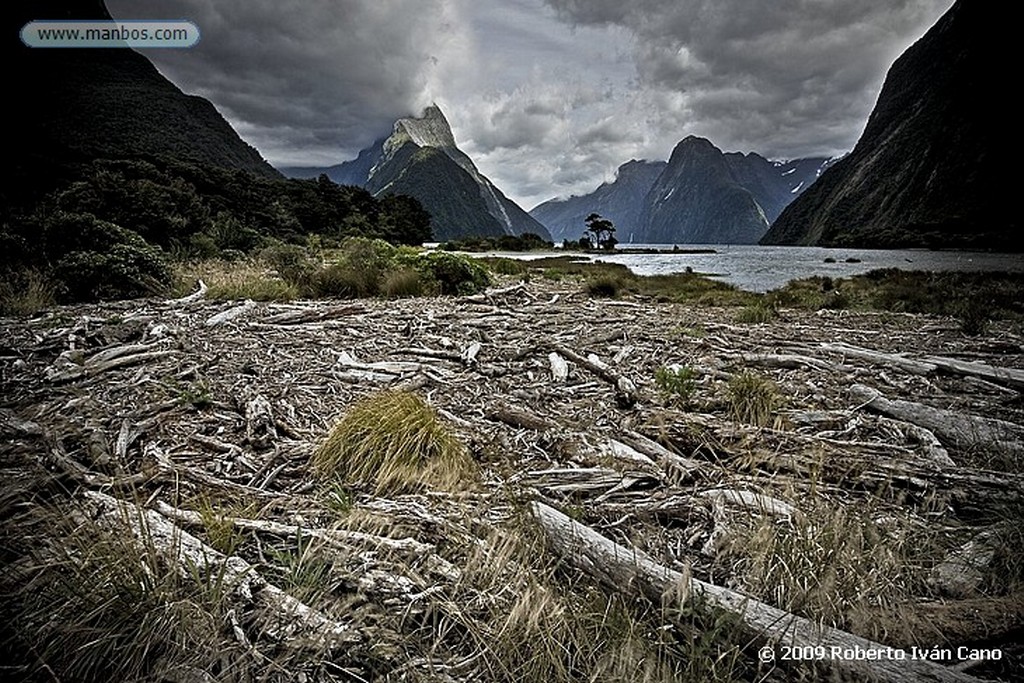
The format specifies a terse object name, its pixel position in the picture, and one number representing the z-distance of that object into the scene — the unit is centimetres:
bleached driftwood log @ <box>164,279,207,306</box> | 755
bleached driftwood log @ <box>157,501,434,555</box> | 191
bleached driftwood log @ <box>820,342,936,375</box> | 464
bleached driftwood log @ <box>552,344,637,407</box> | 387
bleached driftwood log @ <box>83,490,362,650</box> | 147
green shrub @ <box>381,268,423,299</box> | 1027
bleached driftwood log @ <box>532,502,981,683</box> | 133
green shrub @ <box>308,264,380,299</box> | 1030
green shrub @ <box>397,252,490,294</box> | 1120
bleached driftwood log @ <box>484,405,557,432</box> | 336
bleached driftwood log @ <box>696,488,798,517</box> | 220
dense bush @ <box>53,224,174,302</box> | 782
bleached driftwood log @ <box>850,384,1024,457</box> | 298
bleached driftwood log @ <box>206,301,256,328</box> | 613
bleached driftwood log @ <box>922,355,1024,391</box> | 417
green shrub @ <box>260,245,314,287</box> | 1069
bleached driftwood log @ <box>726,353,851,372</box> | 494
